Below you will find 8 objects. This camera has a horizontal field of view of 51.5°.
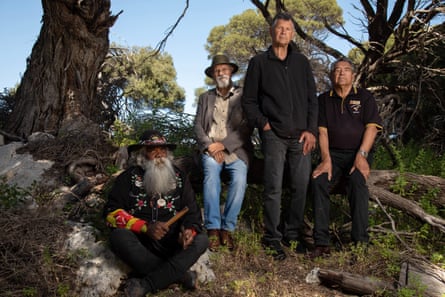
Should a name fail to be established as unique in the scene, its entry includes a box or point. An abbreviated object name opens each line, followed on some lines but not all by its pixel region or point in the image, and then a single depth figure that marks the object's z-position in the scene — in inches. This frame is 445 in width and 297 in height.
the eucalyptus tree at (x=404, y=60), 342.6
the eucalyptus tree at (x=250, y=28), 931.3
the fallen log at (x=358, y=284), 169.2
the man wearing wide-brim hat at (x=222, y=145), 196.1
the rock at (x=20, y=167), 250.4
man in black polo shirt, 192.7
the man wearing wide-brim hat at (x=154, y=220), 162.1
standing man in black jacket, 193.6
